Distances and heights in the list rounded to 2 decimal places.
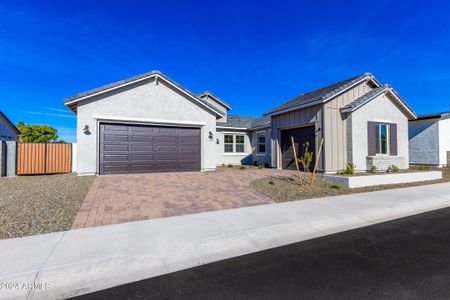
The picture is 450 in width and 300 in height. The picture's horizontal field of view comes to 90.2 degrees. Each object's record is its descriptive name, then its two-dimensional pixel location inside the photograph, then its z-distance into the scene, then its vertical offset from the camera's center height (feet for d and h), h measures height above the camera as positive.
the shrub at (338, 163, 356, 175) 35.87 -2.87
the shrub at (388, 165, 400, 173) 39.51 -3.01
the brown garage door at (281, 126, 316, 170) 41.47 +2.18
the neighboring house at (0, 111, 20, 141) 59.67 +7.06
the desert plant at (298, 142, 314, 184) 30.65 -0.79
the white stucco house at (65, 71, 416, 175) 37.91 +4.86
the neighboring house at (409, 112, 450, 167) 52.60 +2.93
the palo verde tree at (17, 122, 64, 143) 109.09 +10.16
